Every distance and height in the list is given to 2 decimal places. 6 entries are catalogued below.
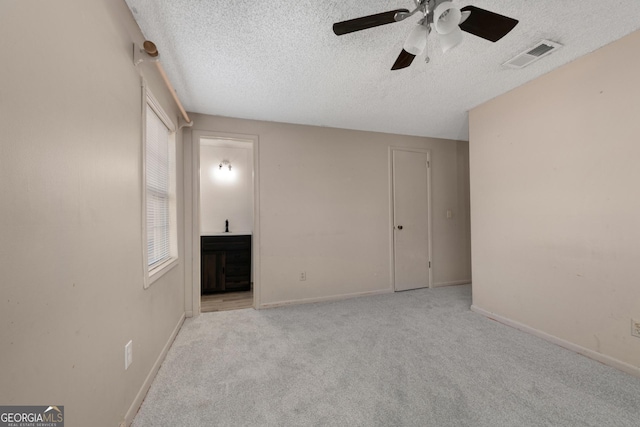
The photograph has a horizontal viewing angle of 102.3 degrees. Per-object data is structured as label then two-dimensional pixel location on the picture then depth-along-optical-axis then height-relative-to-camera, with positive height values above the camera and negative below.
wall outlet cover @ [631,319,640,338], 1.81 -0.82
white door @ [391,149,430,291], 3.90 -0.05
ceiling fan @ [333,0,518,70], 1.26 +0.99
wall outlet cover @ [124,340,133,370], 1.42 -0.77
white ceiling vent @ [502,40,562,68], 1.92 +1.25
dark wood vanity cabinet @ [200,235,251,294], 3.88 -0.71
